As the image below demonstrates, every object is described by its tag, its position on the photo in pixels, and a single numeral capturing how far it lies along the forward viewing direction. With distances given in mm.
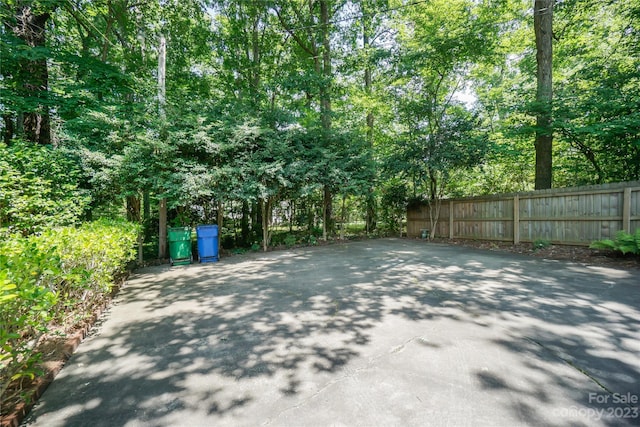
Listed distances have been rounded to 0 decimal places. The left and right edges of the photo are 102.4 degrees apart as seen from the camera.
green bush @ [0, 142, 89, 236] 3443
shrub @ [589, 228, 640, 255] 4758
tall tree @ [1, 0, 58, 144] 5570
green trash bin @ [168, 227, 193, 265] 6113
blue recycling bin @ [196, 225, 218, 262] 6363
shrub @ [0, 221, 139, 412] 1506
